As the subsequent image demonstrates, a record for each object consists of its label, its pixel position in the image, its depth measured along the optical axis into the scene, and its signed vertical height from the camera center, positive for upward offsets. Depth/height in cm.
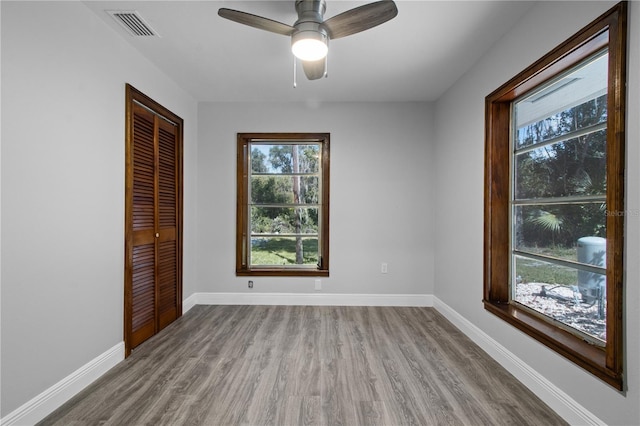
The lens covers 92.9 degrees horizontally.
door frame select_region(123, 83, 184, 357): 254 -1
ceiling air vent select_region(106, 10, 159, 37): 217 +142
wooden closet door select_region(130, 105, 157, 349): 270 -17
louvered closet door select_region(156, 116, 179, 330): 313 -15
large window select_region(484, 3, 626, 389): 151 +9
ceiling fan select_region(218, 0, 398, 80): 178 +117
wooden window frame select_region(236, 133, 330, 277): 395 +13
